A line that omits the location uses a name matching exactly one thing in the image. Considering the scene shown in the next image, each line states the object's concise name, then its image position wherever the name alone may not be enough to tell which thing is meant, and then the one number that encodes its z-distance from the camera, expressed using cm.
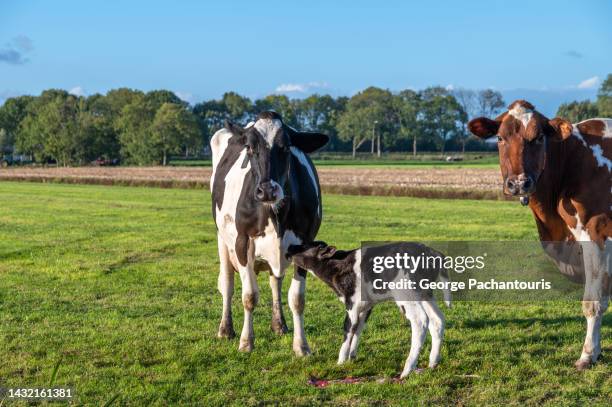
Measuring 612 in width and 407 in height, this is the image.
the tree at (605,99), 8970
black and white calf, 689
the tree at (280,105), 13606
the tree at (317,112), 14275
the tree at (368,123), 12562
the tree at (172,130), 9931
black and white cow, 732
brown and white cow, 715
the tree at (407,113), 12409
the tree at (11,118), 12044
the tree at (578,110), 8046
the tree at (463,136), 12328
